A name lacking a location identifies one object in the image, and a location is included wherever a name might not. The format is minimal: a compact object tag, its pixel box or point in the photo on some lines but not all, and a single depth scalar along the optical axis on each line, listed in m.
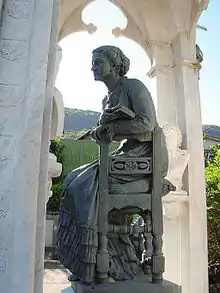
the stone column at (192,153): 4.30
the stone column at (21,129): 1.85
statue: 2.17
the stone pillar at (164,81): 5.14
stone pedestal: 2.07
